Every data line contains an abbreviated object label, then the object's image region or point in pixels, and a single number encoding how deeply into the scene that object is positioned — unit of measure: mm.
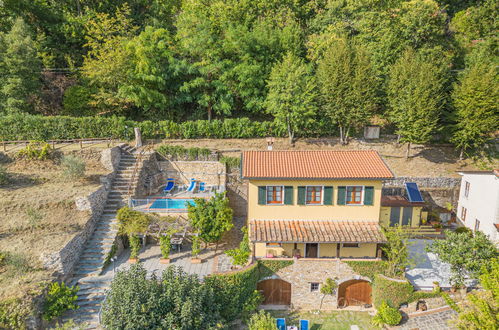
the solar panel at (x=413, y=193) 26547
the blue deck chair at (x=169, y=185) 29344
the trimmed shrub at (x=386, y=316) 18891
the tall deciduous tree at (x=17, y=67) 31422
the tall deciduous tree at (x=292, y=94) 30656
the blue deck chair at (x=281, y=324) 18828
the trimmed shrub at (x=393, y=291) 19547
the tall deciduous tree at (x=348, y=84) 31031
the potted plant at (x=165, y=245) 22750
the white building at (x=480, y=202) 23438
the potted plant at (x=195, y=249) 22859
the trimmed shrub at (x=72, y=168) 26047
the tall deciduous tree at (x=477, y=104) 29000
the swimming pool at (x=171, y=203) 26266
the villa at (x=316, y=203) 20703
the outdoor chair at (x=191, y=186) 29302
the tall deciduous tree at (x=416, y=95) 29797
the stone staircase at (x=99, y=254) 18938
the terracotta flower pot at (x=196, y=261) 22891
